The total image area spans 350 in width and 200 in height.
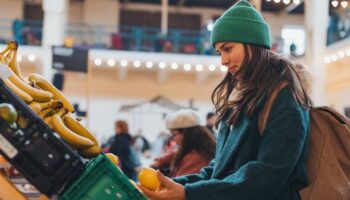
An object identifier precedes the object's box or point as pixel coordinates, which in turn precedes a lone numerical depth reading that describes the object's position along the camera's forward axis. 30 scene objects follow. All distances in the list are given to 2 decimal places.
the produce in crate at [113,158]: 1.66
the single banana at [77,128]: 1.56
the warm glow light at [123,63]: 15.69
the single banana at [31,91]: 1.48
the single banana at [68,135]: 1.43
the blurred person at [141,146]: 11.21
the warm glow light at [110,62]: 15.65
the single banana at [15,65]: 1.59
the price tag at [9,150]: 1.30
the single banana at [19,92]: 1.42
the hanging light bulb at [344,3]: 7.74
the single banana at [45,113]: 1.44
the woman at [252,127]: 1.51
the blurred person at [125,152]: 6.57
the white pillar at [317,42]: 14.16
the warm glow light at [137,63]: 15.81
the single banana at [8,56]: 1.60
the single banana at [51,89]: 1.63
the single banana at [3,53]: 1.56
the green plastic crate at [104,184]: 1.33
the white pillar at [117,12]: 18.57
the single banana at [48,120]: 1.42
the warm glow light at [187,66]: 16.08
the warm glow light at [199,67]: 16.12
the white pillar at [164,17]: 16.78
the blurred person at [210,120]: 6.25
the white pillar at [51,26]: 13.98
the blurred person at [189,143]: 3.76
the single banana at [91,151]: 1.51
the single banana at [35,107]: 1.43
